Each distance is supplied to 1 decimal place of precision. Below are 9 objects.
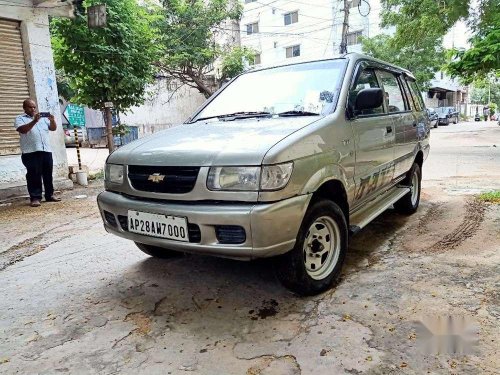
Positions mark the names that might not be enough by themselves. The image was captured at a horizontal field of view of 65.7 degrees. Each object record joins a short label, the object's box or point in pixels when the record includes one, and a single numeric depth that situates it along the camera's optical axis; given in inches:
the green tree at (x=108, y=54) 309.0
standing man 228.1
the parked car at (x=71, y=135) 877.6
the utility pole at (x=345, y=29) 669.9
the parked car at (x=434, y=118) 991.1
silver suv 86.0
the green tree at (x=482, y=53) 294.5
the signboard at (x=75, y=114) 352.8
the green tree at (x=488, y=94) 2052.2
